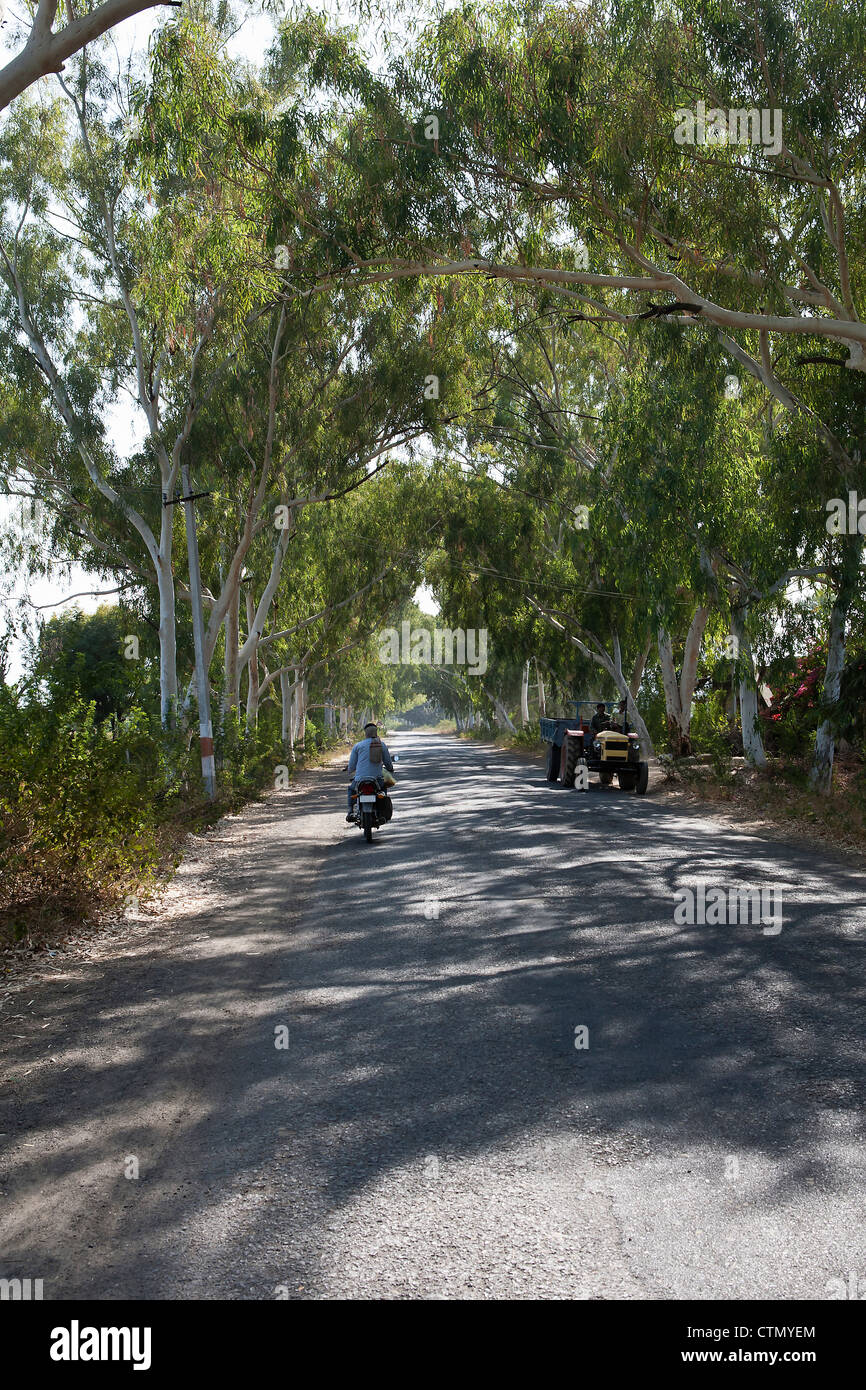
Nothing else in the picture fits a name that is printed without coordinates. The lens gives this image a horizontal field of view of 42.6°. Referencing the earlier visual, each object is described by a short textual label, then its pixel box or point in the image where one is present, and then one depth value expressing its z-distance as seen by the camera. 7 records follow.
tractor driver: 25.89
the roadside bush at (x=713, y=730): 23.38
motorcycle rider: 16.70
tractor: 24.72
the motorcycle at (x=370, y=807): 16.36
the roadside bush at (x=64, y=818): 9.05
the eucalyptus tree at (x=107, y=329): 20.97
